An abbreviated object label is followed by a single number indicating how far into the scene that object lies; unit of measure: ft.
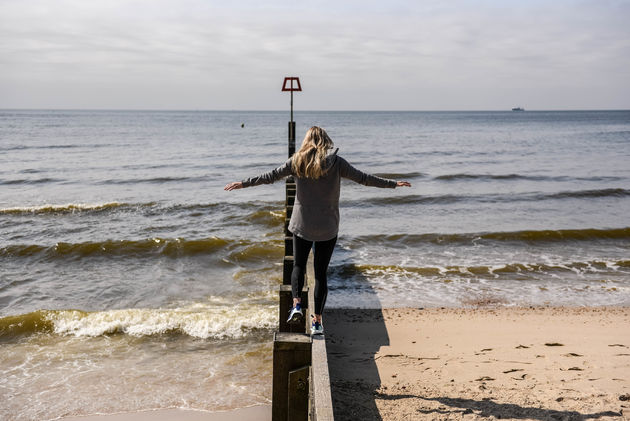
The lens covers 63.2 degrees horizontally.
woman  14.62
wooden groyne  11.69
